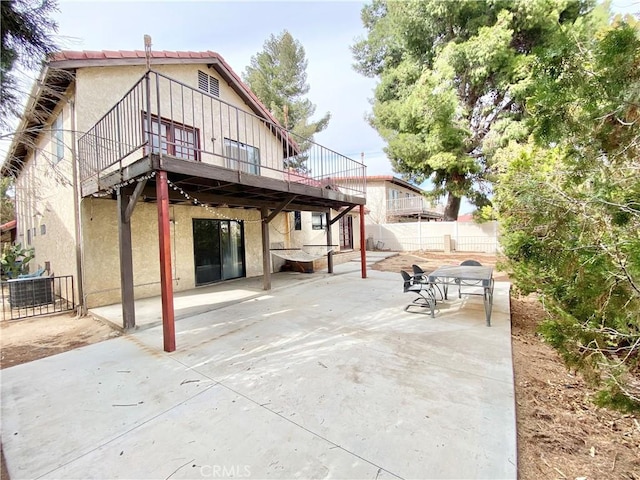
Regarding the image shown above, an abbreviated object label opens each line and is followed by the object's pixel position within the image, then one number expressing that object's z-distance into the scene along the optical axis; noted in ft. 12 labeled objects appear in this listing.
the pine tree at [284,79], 59.57
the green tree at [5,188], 21.20
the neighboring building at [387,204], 65.87
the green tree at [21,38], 9.70
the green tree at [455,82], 36.47
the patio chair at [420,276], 16.71
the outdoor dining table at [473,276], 13.99
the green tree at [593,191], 6.25
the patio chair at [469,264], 19.63
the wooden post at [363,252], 27.75
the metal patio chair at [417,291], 15.41
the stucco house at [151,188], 14.46
